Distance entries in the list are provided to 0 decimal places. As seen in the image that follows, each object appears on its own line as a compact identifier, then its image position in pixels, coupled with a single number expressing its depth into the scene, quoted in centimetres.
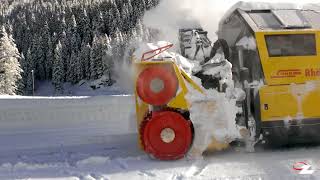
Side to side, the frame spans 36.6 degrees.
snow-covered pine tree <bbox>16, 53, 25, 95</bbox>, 6128
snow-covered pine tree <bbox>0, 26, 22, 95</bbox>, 4941
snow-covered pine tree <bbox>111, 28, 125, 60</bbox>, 9219
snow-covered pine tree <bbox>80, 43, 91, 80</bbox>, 9144
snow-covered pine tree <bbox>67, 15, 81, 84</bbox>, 9144
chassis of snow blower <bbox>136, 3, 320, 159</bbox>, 647
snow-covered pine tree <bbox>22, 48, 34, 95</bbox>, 8638
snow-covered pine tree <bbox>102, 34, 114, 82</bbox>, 8458
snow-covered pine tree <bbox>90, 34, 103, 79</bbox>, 8869
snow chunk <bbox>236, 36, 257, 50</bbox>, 651
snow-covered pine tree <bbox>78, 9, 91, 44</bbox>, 10709
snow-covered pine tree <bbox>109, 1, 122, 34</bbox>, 10396
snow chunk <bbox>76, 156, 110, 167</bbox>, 641
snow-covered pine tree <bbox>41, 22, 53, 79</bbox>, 9719
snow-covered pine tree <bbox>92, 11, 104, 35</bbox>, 10769
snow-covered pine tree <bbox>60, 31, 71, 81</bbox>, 9512
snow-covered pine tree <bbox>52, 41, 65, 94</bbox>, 8938
